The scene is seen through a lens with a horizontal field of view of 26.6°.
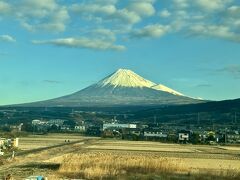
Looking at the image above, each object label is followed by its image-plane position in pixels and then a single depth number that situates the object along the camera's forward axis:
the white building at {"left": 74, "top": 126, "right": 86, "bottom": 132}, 146.05
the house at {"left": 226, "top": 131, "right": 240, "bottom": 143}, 106.16
